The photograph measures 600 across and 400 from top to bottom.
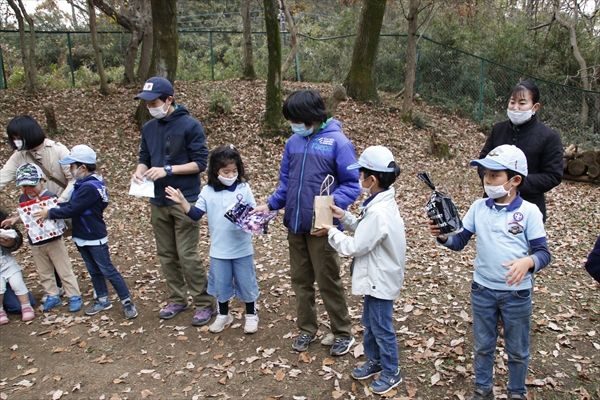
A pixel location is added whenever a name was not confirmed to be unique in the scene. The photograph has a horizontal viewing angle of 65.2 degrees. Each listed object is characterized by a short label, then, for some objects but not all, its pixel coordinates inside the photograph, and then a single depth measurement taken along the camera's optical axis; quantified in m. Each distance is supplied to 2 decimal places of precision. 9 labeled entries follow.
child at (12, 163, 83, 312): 4.98
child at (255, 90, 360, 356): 3.75
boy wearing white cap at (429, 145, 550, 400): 3.05
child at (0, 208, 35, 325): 4.93
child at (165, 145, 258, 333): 4.30
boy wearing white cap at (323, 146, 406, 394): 3.37
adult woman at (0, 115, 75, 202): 4.86
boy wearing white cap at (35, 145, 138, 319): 4.70
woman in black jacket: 3.66
